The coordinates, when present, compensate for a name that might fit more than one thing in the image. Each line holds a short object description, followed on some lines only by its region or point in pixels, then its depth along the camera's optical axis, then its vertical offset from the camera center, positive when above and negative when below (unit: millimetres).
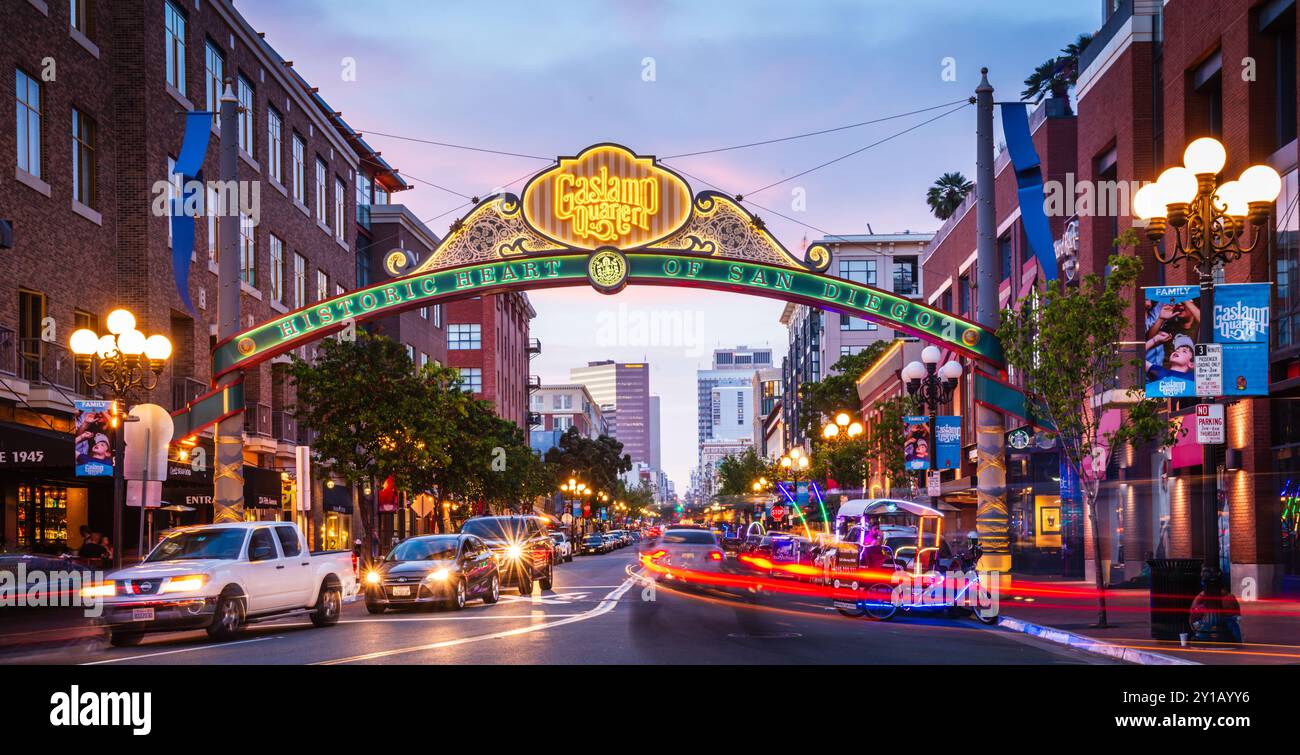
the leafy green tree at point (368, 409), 41281 +898
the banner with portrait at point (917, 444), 34625 -299
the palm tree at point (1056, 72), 67312 +19968
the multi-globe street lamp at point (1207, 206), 17250 +3037
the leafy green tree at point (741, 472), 130112 -4040
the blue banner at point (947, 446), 32969 -338
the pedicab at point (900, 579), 24438 -2998
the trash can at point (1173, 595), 17984 -2253
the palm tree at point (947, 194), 92312 +16693
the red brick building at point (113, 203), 30266 +6456
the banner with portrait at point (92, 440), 23281 +7
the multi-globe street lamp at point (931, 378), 33562 +1430
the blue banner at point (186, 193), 28922 +5388
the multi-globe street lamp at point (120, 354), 24172 +1627
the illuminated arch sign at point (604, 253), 30094 +4169
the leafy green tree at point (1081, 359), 22766 +1246
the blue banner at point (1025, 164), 28047 +5710
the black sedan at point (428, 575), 27219 -2864
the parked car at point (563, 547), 64250 -5642
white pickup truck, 20016 -2319
